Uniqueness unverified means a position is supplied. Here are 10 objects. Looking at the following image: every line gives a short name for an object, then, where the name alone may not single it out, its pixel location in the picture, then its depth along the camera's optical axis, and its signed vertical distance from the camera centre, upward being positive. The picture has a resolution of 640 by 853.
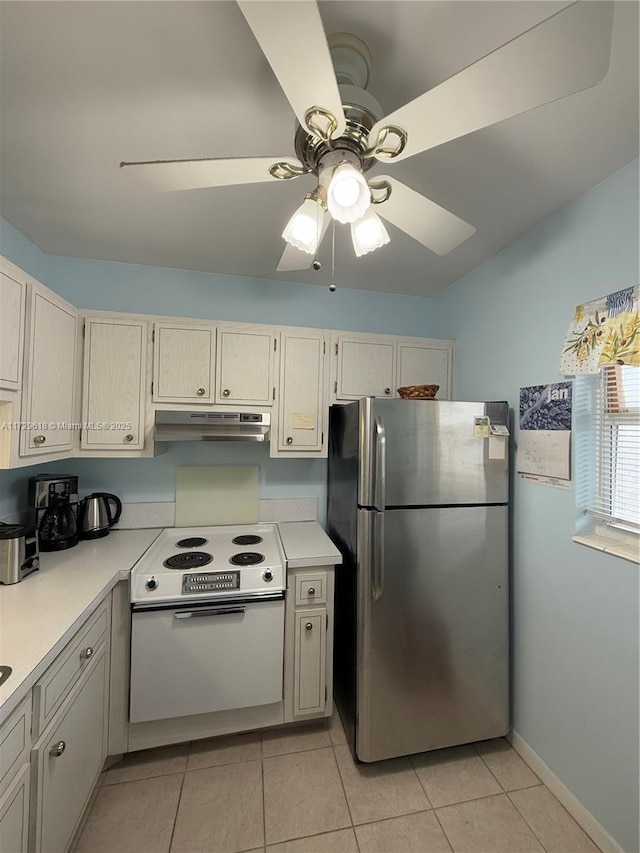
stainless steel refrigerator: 1.65 -0.70
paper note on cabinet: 2.13 +0.05
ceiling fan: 0.62 +0.68
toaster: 1.44 -0.53
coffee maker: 1.79 -0.44
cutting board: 2.27 -0.44
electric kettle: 2.00 -0.52
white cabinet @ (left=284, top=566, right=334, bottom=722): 1.78 -1.09
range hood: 1.86 +0.00
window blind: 1.34 -0.05
